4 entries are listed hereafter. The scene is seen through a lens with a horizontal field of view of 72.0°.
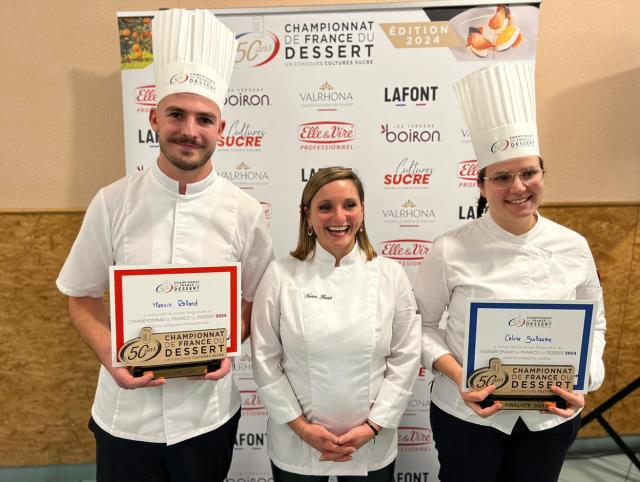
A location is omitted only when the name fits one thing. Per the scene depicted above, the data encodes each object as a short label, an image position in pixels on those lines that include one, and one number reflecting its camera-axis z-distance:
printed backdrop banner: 2.30
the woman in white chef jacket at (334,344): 1.55
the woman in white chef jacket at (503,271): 1.54
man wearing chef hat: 1.48
